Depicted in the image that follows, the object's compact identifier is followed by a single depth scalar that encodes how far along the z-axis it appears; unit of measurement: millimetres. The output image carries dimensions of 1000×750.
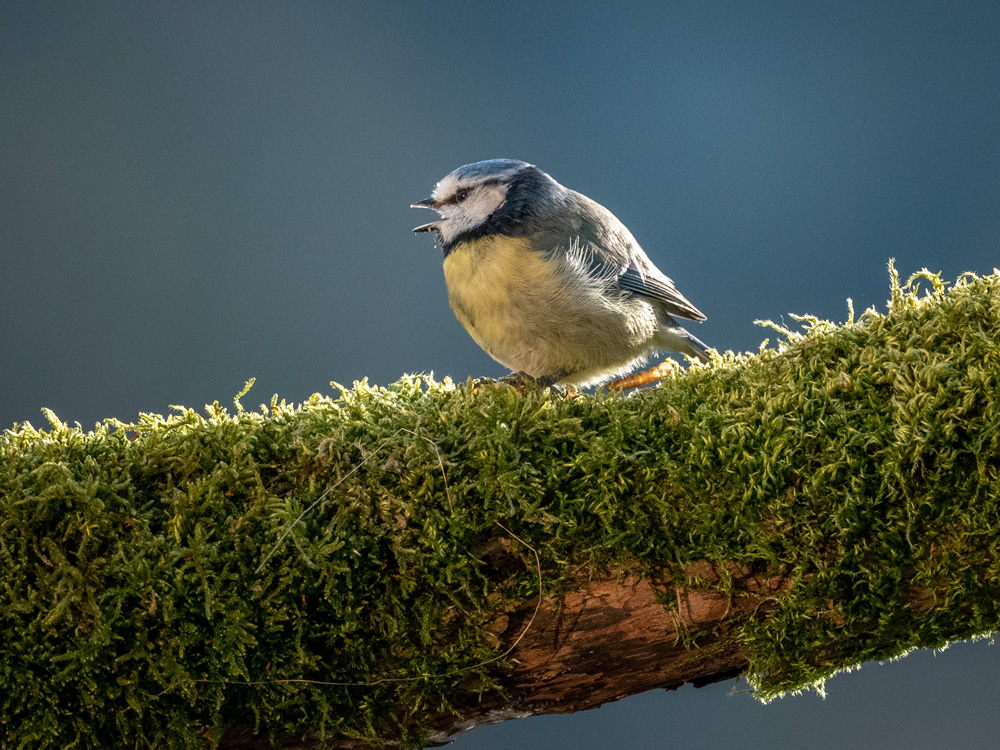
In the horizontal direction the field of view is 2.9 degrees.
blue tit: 5178
